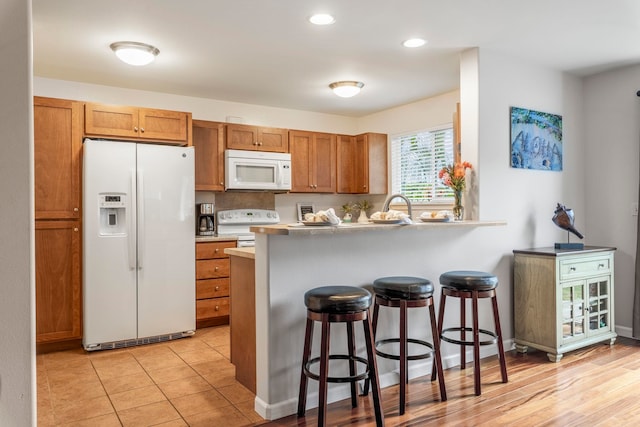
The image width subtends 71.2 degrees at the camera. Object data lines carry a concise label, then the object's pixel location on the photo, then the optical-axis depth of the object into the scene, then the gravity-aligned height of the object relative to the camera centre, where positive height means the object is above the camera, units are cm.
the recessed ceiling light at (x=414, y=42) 335 +128
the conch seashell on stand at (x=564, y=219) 375 -7
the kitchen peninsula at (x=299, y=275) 255 -40
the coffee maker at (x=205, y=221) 490 -9
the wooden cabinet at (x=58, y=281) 379 -58
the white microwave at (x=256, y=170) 490 +48
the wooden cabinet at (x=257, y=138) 498 +85
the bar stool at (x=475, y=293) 282 -54
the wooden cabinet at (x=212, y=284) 447 -72
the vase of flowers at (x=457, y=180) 349 +24
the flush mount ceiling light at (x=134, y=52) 337 +123
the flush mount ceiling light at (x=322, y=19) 290 +128
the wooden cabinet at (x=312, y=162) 545 +63
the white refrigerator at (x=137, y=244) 384 -28
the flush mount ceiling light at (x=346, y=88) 447 +124
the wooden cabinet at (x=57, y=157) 379 +49
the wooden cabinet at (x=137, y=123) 400 +84
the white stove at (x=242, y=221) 492 -11
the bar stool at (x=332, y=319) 229 -56
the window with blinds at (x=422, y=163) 512 +59
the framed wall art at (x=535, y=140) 376 +62
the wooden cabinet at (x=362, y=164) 576 +62
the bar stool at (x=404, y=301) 256 -54
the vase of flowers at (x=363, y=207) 607 +6
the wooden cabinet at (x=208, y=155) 478 +63
